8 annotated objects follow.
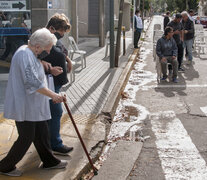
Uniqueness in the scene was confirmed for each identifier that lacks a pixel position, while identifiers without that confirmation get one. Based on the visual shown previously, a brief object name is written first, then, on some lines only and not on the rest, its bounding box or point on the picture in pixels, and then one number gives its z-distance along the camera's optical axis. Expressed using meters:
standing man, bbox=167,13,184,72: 10.89
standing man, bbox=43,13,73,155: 4.16
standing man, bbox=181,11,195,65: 12.11
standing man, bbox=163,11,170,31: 21.79
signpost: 8.58
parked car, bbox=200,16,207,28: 39.39
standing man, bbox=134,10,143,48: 16.22
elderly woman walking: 3.56
